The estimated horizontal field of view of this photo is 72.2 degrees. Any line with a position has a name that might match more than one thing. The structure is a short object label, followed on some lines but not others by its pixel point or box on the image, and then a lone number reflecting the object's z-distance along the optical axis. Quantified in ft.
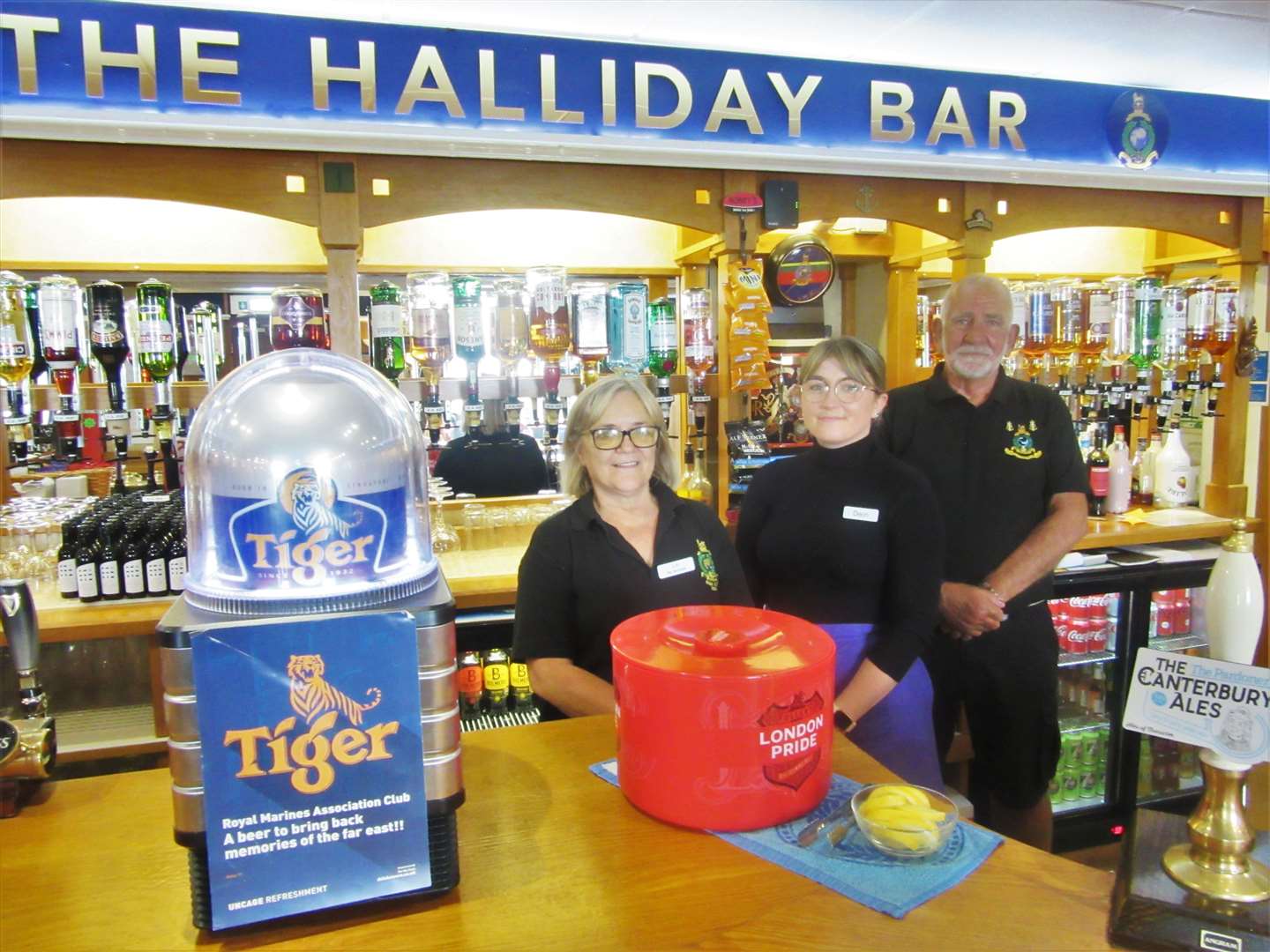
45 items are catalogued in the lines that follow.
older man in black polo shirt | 8.67
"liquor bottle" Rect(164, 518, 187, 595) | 8.91
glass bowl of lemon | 3.46
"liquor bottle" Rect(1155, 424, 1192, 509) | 13.10
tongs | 3.60
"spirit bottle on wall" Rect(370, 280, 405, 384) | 9.39
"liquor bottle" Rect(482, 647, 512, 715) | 10.56
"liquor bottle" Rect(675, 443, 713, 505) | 11.23
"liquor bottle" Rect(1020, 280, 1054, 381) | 11.93
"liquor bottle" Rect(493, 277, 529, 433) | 9.95
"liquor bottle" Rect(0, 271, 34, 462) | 8.61
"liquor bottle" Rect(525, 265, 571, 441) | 9.80
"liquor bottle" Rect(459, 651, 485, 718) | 10.43
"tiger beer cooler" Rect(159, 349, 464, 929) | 3.09
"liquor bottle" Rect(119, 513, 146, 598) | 8.79
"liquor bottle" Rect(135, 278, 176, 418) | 8.93
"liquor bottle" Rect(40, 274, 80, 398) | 8.70
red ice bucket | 3.46
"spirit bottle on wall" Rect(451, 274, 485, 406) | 9.62
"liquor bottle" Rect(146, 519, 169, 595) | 8.87
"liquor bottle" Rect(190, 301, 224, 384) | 10.12
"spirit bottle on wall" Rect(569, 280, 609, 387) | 10.11
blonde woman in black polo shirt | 6.14
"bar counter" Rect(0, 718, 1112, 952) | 3.12
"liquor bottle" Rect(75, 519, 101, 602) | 8.64
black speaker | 10.54
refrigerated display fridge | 11.21
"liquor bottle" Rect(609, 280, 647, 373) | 10.33
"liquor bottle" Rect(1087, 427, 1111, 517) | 12.44
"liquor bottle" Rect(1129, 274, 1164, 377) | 12.39
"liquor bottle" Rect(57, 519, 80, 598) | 8.78
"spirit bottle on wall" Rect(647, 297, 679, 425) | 10.71
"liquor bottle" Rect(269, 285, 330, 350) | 8.34
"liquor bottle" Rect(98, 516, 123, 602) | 8.72
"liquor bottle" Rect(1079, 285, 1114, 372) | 11.87
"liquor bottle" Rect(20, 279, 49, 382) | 8.91
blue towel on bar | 3.26
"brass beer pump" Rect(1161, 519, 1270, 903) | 3.33
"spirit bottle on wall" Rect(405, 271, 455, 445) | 9.62
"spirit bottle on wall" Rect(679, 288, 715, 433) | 10.91
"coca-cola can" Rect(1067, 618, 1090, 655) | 11.69
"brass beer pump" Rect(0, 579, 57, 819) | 4.04
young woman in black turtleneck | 6.81
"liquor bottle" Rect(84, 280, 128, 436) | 9.05
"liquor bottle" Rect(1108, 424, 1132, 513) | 12.57
